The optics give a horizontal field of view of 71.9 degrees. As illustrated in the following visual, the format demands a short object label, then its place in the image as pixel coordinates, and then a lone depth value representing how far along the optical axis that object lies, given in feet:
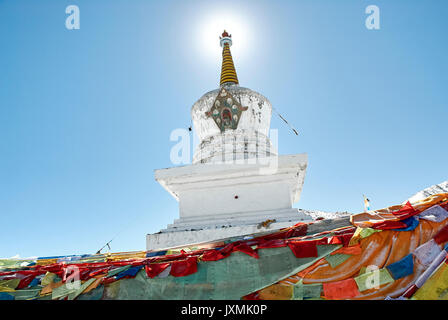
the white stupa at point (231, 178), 18.17
